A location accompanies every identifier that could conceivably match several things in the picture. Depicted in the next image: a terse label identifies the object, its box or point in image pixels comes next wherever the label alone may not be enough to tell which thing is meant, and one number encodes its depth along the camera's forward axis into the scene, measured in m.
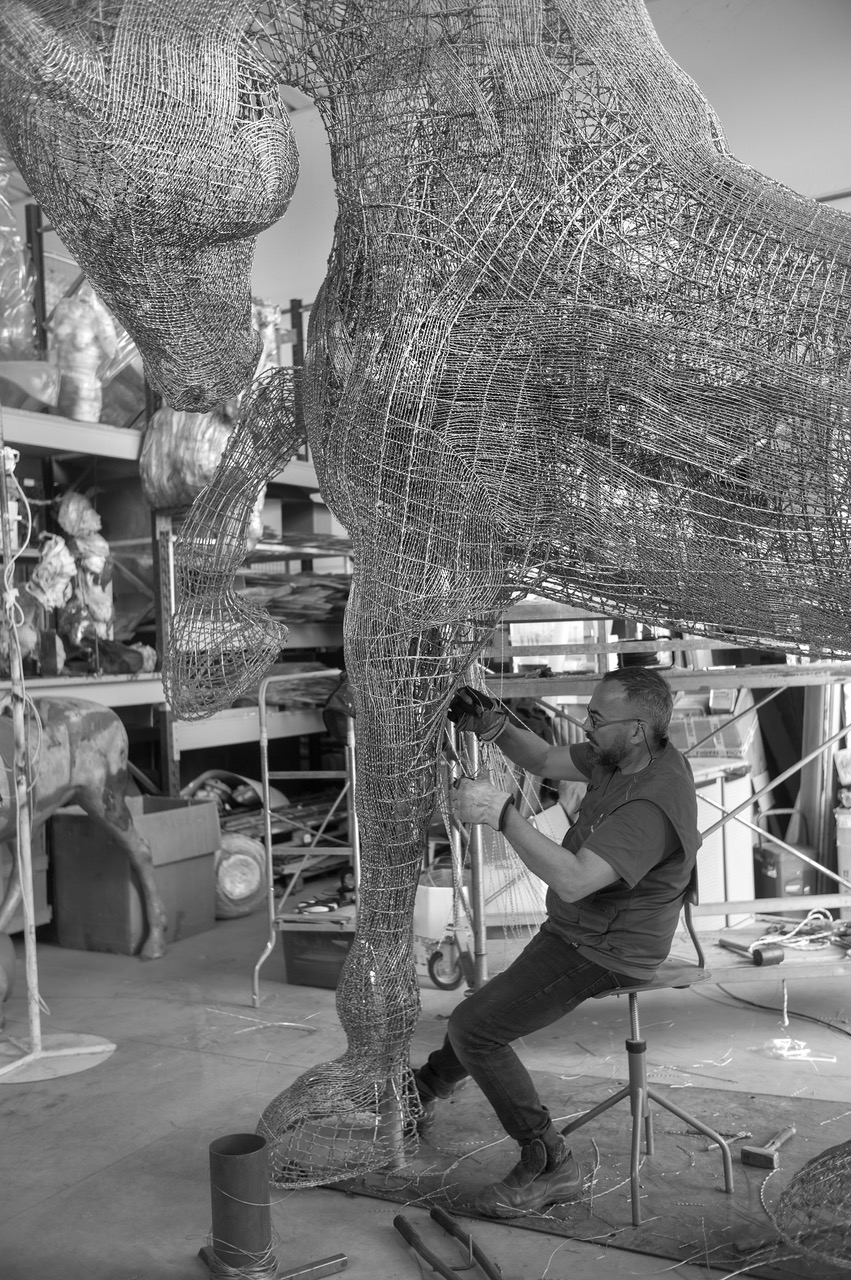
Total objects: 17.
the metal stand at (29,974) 3.38
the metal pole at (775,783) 3.56
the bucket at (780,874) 4.89
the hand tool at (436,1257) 2.11
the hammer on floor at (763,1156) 2.49
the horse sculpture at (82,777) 4.16
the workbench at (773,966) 3.63
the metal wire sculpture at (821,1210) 1.92
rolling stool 2.28
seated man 2.25
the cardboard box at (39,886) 4.84
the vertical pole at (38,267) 5.42
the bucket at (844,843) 4.88
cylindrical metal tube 2.03
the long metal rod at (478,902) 3.52
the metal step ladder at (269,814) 4.05
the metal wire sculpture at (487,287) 1.74
